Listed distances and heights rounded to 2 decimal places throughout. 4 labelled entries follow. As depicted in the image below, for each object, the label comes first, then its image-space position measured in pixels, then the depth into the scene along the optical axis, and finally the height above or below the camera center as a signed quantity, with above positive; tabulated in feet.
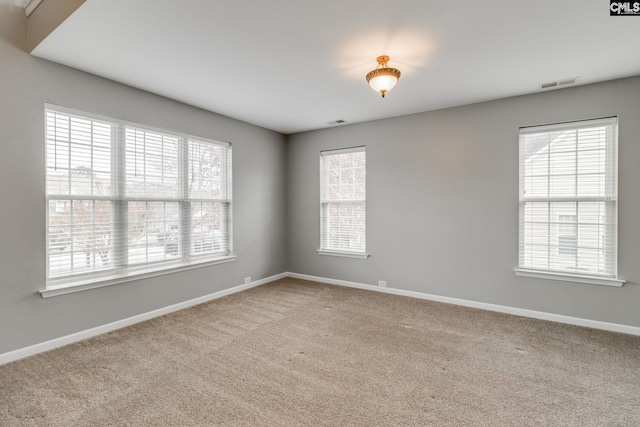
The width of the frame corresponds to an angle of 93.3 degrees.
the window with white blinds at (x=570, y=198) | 11.09 +0.43
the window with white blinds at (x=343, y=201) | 16.67 +0.47
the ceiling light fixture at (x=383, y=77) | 8.96 +3.98
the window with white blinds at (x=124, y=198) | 9.76 +0.42
